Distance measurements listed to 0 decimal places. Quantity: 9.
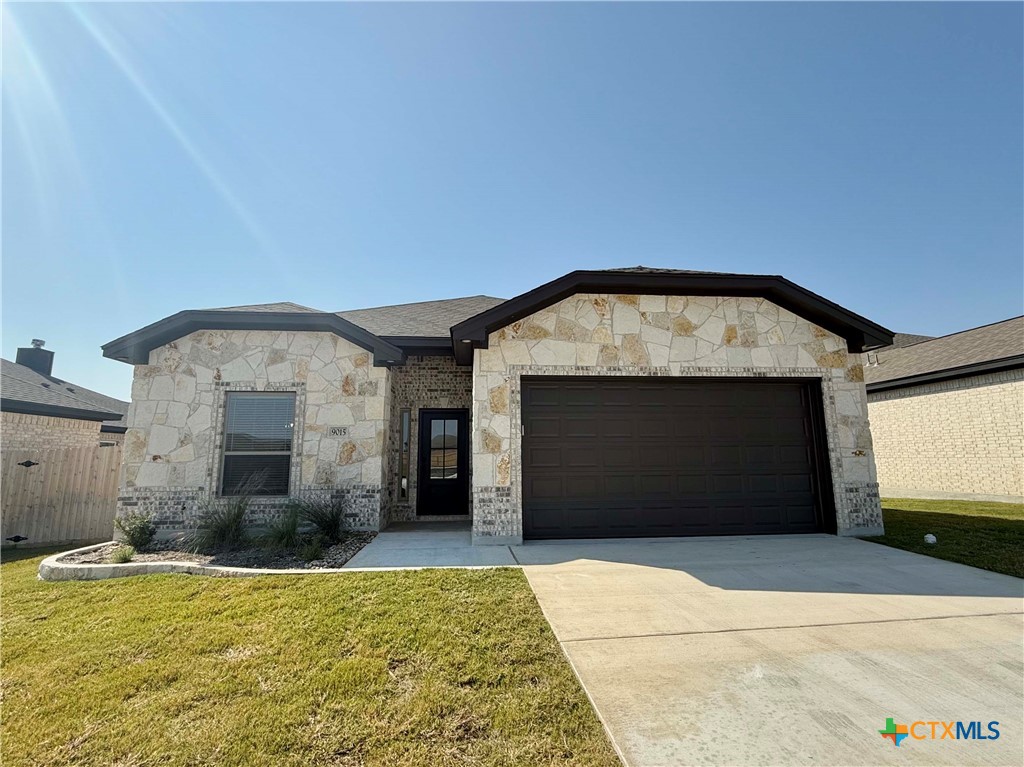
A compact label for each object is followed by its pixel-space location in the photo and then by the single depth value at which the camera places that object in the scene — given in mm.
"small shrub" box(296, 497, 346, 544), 7211
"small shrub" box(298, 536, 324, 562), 6048
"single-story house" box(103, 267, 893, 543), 7410
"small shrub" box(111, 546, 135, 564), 6035
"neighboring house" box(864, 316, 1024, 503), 12031
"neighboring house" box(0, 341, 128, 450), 11297
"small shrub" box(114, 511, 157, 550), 6883
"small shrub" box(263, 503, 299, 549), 6574
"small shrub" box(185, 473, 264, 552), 6691
